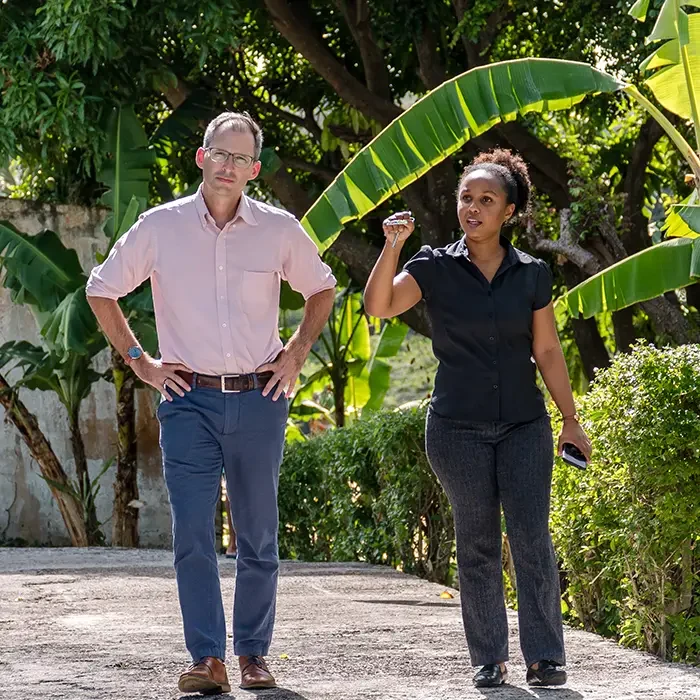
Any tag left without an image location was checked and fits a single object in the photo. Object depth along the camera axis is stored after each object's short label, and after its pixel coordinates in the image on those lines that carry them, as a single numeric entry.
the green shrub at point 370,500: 17.64
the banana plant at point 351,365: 30.20
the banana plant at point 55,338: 22.37
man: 9.23
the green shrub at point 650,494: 10.34
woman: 9.29
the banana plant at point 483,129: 15.21
